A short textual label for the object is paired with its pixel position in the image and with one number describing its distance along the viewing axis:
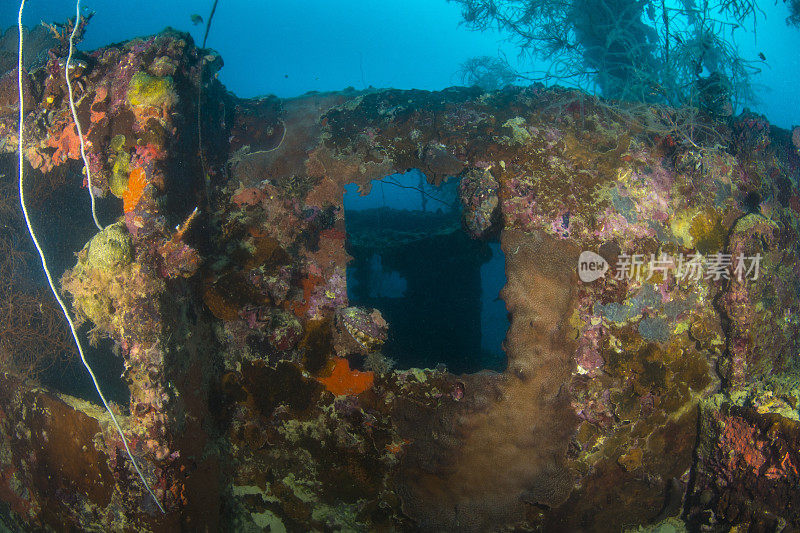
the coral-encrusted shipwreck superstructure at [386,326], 3.33
